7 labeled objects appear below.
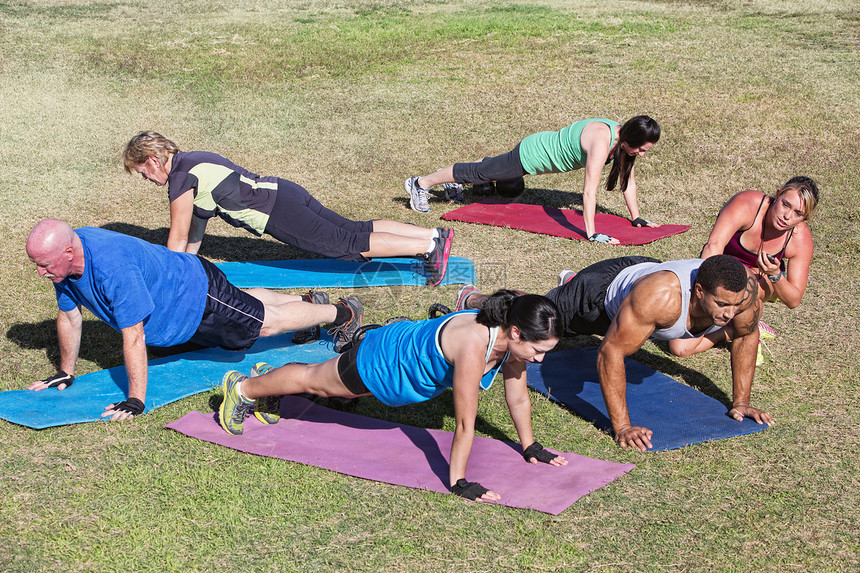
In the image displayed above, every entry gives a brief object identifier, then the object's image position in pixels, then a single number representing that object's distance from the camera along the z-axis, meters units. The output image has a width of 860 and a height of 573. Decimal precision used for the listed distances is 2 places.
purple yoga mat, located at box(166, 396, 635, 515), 4.13
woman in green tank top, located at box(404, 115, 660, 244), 7.80
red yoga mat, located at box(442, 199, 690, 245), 8.25
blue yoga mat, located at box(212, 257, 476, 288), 6.98
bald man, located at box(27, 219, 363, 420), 4.54
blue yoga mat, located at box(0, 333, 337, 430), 4.83
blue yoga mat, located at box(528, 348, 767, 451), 4.75
